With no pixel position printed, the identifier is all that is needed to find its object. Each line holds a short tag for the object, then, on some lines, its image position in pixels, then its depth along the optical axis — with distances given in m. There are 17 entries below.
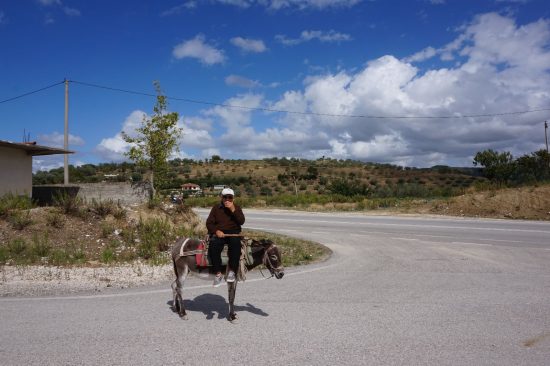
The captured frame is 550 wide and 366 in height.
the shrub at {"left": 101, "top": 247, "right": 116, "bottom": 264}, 11.59
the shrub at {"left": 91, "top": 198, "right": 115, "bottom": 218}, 14.92
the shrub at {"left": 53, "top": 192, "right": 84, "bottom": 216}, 14.42
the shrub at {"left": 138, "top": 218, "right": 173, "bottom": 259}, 12.50
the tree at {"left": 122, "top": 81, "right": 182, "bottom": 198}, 19.50
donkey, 6.77
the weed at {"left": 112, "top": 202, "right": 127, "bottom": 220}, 14.89
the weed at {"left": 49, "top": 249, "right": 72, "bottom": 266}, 11.02
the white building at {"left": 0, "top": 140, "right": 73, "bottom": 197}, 18.08
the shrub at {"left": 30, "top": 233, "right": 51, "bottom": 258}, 11.58
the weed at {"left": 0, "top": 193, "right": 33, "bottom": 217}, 13.82
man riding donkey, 6.71
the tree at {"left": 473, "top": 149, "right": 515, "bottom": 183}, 47.23
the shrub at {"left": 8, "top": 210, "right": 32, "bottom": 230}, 13.27
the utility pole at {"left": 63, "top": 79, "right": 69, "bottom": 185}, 24.41
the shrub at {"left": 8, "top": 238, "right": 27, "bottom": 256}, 11.71
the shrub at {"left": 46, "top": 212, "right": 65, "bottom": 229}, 13.59
